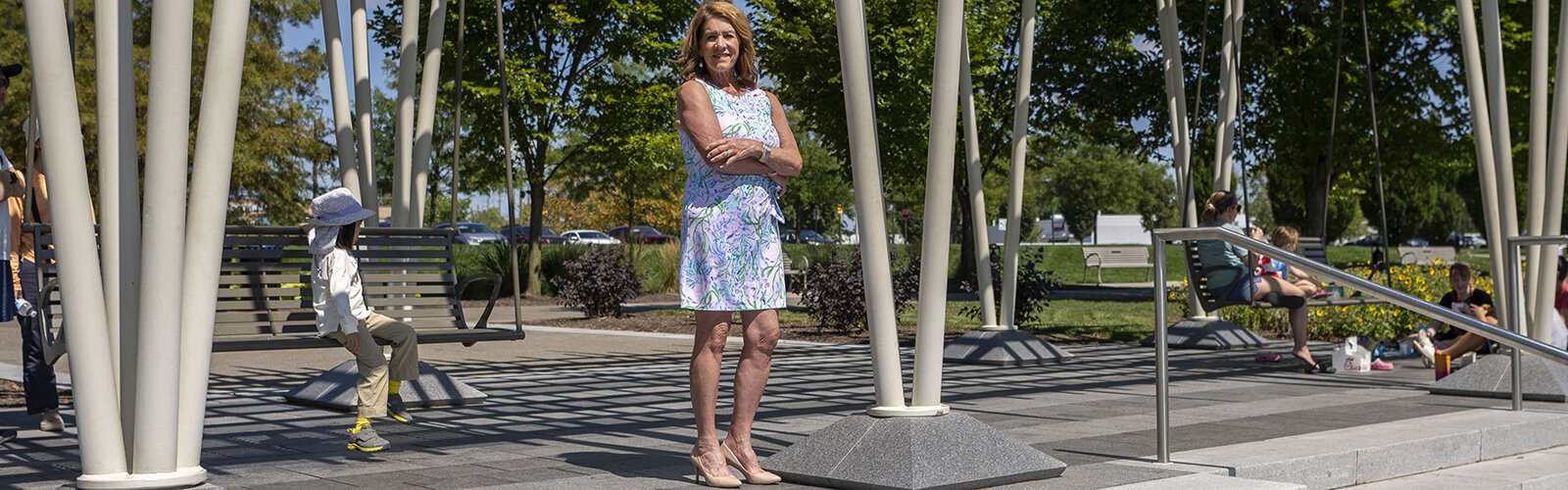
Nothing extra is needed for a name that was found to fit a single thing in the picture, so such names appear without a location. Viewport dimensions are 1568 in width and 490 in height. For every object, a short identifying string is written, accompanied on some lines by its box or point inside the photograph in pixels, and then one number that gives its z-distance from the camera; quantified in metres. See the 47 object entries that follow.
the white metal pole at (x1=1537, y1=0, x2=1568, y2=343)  9.55
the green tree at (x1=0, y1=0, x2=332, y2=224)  31.56
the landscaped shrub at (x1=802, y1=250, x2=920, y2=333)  17.53
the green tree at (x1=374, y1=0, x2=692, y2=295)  27.50
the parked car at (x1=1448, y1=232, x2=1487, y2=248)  89.55
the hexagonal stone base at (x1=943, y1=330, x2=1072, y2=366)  12.28
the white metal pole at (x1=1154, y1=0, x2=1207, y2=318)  14.03
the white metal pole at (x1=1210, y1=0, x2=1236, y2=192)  14.45
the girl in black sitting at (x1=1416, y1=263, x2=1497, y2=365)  11.71
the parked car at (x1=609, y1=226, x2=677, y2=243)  65.16
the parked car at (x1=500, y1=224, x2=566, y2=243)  64.34
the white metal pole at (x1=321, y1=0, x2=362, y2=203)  9.29
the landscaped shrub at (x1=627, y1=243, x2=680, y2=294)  29.23
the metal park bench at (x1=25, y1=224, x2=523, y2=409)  8.09
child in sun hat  7.12
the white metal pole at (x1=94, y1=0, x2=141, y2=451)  4.23
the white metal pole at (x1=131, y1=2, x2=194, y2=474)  4.12
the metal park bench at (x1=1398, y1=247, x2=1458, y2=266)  37.97
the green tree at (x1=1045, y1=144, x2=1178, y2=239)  85.31
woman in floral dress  5.62
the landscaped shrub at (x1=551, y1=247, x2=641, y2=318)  21.73
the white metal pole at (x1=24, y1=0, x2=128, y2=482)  4.07
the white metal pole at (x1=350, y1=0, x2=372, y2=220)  9.27
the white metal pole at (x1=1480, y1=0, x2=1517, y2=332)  9.85
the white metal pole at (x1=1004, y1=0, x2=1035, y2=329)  12.33
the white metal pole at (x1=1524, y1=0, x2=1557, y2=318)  9.67
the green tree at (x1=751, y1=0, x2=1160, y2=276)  27.25
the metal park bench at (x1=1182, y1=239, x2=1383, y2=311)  11.29
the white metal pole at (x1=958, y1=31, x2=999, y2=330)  11.91
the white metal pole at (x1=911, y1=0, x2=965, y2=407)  5.76
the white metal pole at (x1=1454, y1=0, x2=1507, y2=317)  9.90
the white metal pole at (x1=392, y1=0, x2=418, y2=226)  9.54
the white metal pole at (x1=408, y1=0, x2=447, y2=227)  9.53
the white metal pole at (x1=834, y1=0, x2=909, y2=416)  5.71
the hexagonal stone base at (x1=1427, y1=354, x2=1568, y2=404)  9.20
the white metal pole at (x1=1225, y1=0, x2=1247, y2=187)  12.16
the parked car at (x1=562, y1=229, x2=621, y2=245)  67.62
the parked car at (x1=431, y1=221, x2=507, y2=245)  64.61
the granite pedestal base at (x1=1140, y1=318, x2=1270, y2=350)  14.45
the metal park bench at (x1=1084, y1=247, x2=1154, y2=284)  39.59
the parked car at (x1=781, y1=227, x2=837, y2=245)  65.85
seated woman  11.19
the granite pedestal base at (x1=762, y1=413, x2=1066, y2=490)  5.46
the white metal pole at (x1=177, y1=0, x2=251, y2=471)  4.25
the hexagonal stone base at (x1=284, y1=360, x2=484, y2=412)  8.77
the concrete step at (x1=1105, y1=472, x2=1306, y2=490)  5.60
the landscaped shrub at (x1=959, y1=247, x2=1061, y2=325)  17.33
